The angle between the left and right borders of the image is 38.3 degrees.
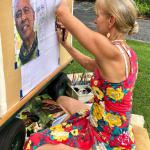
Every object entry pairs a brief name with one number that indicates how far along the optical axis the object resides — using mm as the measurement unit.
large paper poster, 1306
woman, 1299
